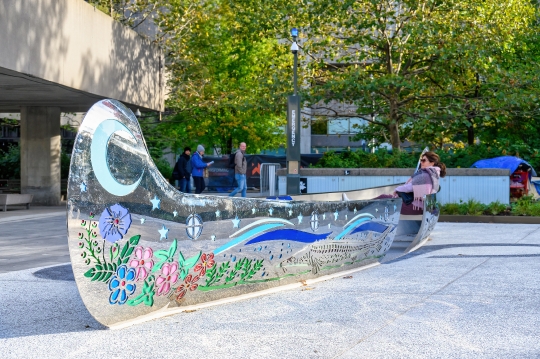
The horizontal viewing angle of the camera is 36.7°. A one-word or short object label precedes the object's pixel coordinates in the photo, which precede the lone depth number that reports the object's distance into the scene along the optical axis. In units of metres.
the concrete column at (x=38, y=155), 24.83
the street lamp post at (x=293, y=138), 22.72
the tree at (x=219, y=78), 25.80
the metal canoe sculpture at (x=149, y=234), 5.75
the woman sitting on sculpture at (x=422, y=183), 12.52
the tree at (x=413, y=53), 23.23
